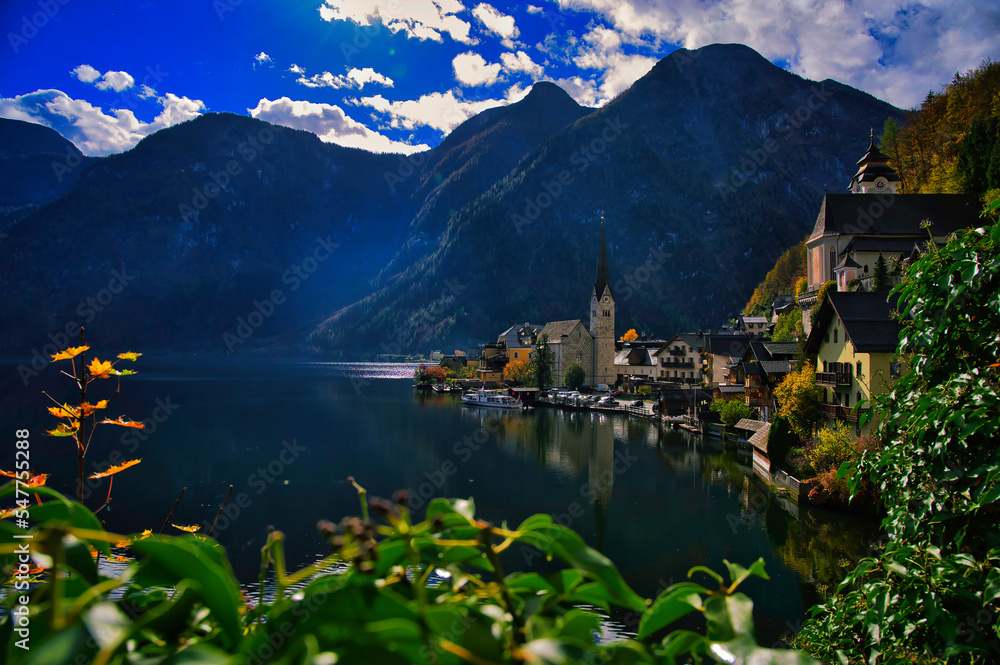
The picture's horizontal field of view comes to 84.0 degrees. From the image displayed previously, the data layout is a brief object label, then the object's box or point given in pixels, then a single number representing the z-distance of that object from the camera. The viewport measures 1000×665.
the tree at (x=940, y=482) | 2.21
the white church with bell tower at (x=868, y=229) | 38.41
